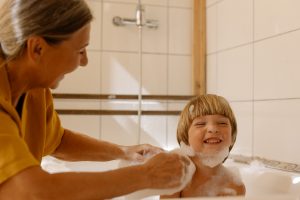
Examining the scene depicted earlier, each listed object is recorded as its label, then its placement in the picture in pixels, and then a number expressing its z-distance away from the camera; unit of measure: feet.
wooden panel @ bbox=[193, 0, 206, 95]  7.98
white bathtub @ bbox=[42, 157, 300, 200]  4.86
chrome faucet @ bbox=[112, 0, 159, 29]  7.49
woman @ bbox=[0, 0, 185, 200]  2.62
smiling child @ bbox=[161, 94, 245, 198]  4.72
